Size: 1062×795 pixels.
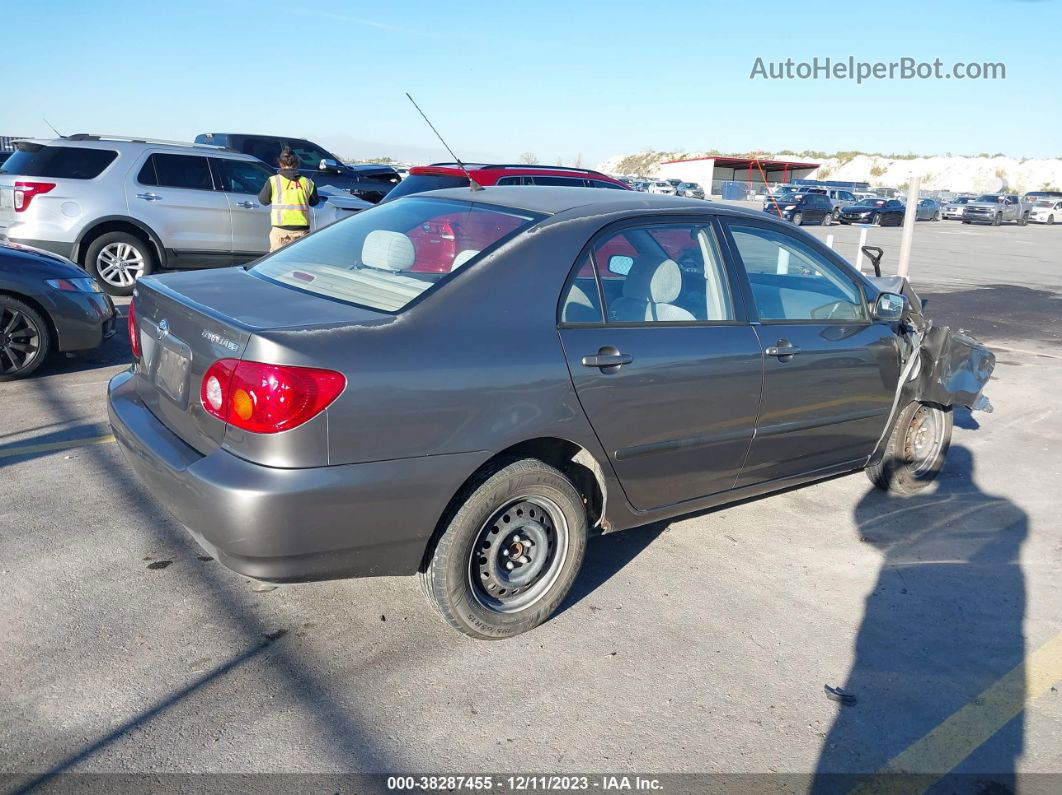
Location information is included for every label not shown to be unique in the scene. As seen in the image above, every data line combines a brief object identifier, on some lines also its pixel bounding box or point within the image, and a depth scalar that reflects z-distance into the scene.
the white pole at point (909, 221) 9.77
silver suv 9.35
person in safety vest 9.15
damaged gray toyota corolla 2.91
